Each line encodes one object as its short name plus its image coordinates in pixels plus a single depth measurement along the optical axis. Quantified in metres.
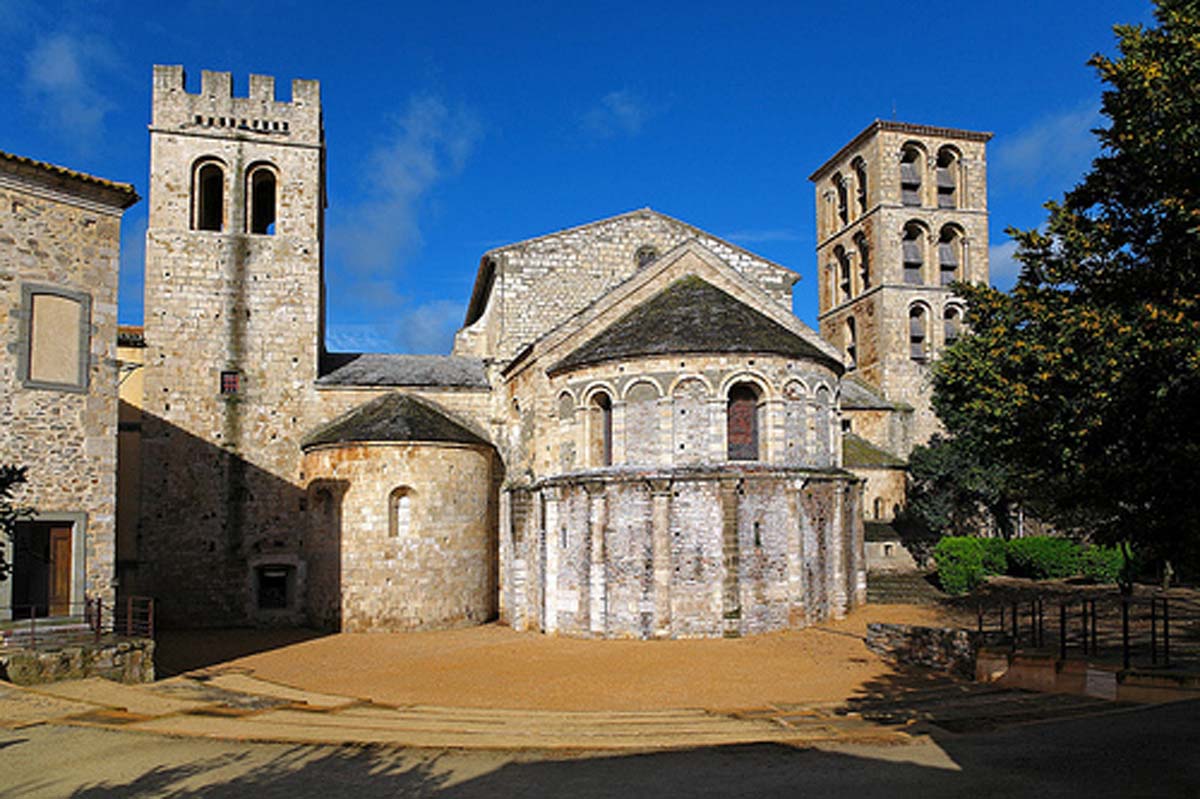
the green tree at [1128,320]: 11.52
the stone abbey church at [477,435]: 23.61
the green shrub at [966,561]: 33.56
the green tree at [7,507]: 11.19
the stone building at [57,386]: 16.92
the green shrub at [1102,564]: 33.25
